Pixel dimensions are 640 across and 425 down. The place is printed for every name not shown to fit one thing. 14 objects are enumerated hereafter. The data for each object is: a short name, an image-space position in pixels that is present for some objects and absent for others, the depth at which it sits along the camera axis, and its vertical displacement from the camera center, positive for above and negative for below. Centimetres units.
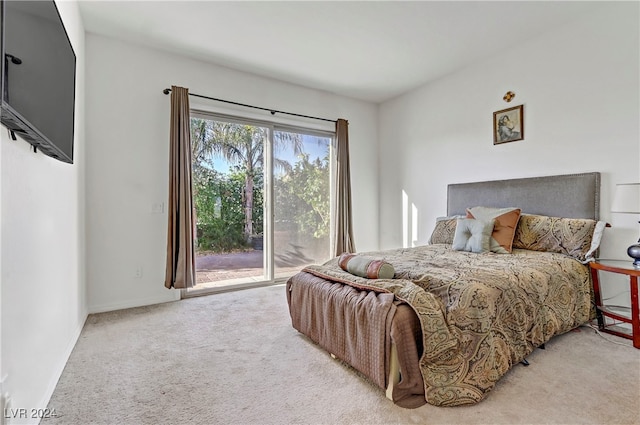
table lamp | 220 +7
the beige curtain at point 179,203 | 324 +13
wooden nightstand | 215 -67
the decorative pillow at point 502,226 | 277 -12
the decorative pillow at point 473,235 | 278 -20
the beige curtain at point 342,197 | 445 +25
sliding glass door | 366 +20
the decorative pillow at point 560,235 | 253 -19
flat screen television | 99 +56
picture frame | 323 +93
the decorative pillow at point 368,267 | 198 -35
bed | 158 -51
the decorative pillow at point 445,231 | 339 -19
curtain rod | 348 +135
